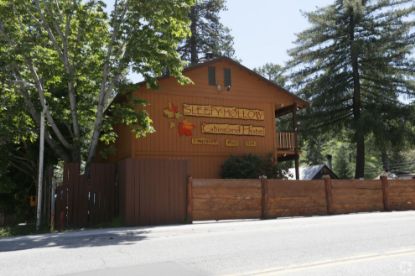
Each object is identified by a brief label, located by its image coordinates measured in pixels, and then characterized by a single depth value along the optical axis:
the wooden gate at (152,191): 14.53
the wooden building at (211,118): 21.20
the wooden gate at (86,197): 14.59
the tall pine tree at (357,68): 28.97
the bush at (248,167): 21.23
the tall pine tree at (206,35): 40.68
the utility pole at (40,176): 13.99
